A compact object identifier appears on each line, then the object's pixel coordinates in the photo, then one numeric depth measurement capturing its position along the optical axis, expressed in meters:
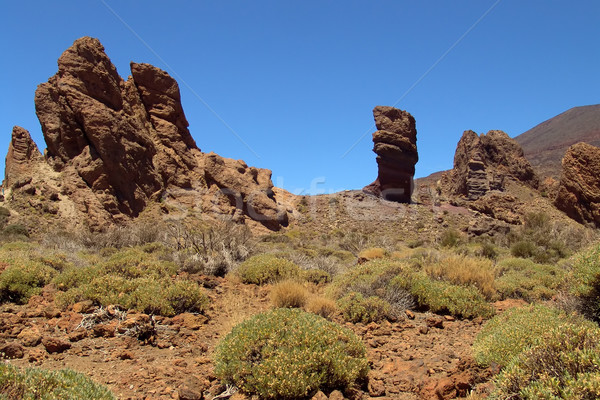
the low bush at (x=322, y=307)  6.00
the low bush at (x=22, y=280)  6.69
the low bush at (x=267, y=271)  8.72
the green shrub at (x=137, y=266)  7.61
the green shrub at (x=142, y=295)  6.09
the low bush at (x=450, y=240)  17.25
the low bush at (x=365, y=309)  6.00
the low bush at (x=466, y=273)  7.54
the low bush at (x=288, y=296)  6.50
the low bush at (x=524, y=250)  13.36
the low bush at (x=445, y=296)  6.38
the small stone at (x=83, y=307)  5.97
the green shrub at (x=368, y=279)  6.94
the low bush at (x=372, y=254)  11.32
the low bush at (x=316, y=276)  8.91
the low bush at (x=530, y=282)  7.54
